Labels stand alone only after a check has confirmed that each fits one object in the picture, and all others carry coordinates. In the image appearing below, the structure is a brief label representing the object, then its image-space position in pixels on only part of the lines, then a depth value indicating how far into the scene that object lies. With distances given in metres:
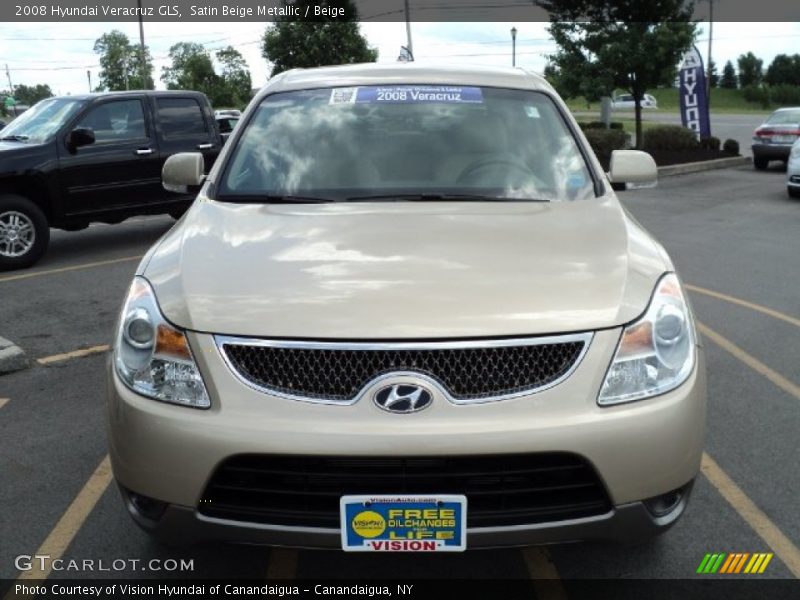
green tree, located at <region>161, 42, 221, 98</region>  80.19
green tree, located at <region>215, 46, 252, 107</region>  75.44
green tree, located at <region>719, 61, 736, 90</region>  110.19
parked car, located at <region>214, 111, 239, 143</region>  21.05
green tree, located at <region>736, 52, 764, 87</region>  104.25
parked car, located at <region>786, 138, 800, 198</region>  13.55
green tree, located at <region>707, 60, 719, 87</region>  103.90
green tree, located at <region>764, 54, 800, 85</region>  91.75
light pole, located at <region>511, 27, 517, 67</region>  39.87
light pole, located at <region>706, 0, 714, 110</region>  46.28
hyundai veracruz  2.22
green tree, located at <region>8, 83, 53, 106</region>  124.62
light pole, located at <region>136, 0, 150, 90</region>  50.67
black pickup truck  8.45
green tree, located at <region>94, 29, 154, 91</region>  101.12
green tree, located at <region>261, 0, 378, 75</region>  44.53
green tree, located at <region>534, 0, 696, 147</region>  18.78
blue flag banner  20.73
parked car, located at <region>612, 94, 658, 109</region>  64.38
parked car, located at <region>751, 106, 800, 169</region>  18.72
